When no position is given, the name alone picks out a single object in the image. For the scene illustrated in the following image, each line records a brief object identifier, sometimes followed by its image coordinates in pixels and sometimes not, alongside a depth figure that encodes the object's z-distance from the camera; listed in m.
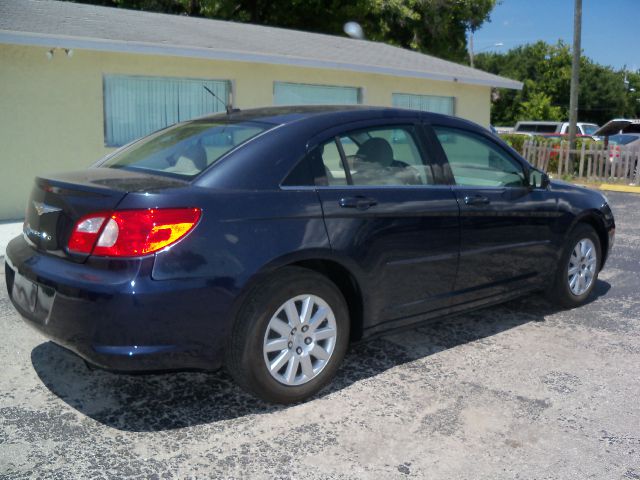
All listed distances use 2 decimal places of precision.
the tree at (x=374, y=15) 23.73
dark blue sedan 3.27
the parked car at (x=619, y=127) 23.78
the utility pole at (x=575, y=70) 19.00
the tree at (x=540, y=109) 49.56
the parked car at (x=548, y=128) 30.23
